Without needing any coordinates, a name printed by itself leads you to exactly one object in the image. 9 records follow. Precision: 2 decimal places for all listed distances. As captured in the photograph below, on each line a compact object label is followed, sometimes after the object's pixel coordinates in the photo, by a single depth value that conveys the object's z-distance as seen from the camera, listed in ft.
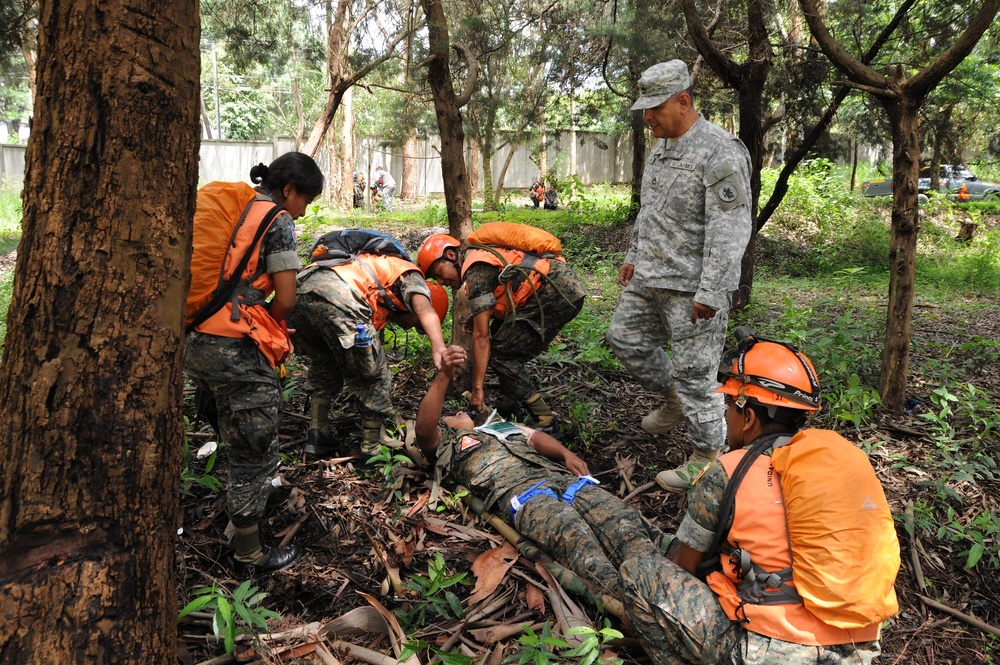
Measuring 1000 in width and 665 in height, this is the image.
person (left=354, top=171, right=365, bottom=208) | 68.79
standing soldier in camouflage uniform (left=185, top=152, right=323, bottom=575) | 10.14
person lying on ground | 10.55
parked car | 59.82
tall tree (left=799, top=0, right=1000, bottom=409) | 14.25
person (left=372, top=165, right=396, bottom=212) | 67.31
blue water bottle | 13.52
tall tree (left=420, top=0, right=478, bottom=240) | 15.29
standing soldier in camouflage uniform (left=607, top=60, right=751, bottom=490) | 11.86
